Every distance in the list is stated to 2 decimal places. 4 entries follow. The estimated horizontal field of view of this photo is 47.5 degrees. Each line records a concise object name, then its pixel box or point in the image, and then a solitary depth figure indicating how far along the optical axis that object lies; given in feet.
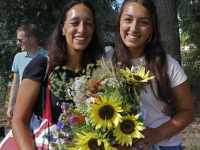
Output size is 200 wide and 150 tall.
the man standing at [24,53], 12.78
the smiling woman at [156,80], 6.16
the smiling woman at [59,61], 5.87
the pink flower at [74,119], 5.22
